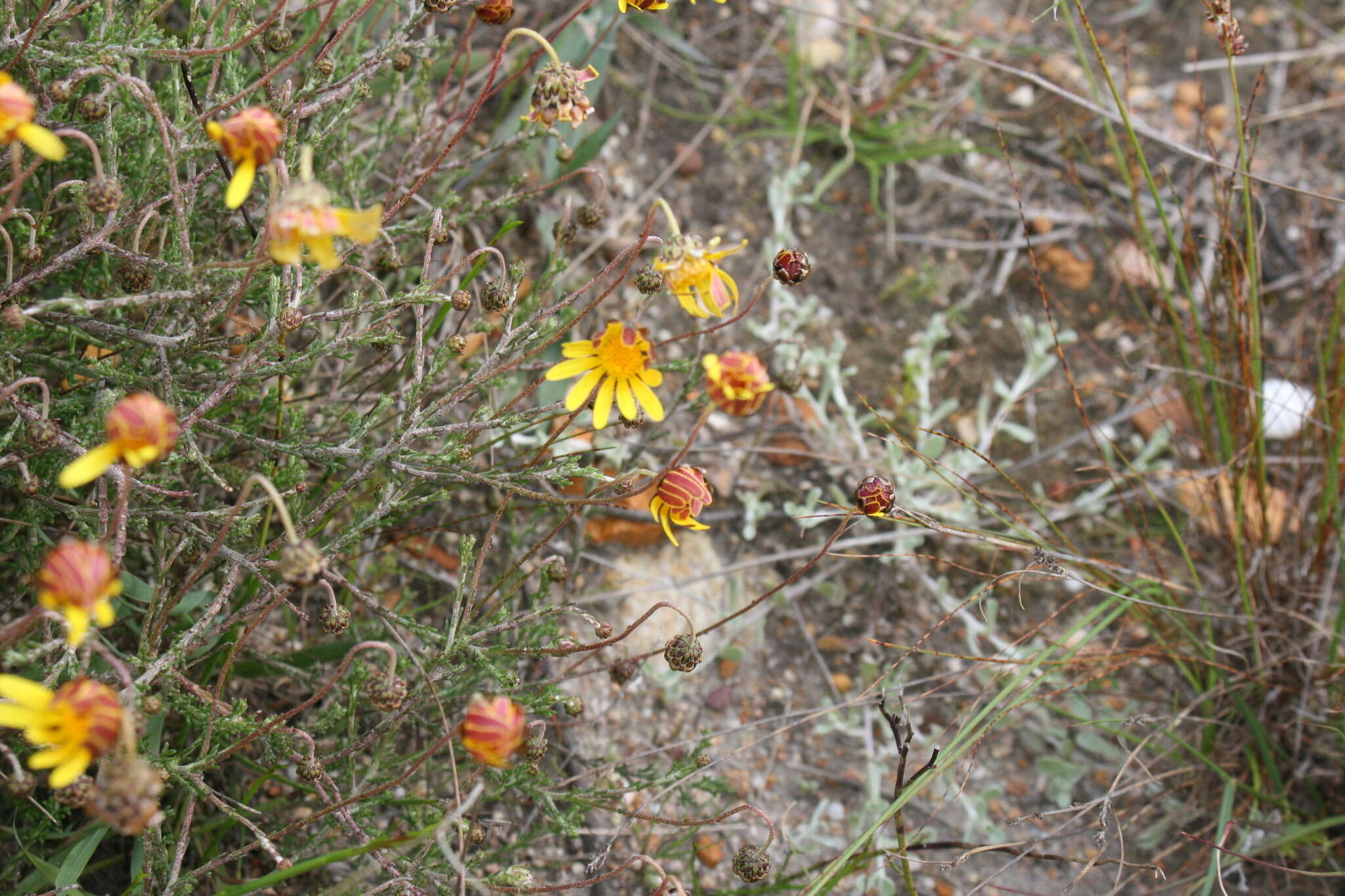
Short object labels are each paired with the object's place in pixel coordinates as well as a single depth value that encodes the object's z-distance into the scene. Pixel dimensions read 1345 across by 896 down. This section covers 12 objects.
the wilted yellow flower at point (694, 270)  0.76
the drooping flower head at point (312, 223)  0.69
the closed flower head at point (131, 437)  0.68
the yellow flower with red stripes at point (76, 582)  0.67
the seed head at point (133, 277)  0.75
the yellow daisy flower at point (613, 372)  0.76
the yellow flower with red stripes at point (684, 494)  0.74
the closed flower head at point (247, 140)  0.70
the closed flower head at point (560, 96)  0.76
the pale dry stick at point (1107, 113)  0.80
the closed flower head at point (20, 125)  0.68
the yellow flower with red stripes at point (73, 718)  0.67
